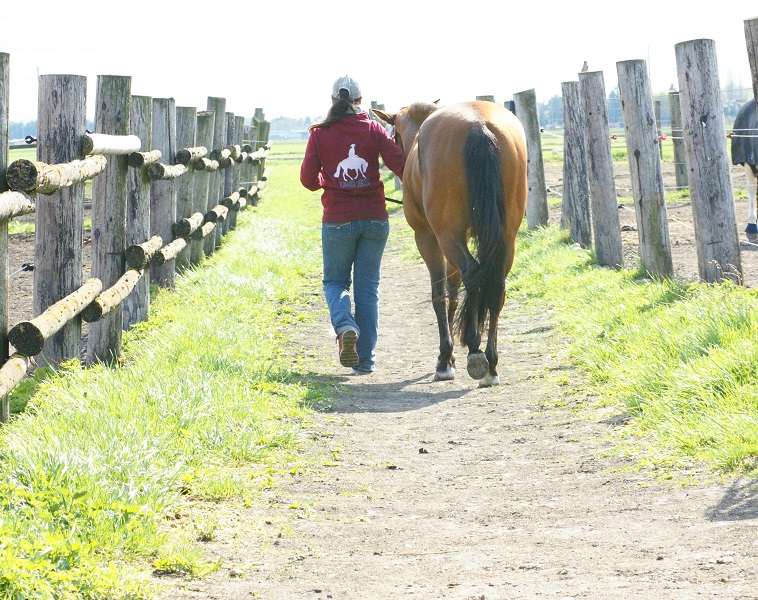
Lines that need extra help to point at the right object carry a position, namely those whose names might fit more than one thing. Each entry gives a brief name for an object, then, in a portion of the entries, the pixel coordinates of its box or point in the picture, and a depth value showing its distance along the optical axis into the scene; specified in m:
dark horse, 24.43
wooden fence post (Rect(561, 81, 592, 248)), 22.34
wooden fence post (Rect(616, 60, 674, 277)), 16.64
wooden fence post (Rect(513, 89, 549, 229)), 26.31
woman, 14.13
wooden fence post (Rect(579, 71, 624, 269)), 19.52
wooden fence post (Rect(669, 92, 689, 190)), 36.87
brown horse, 12.66
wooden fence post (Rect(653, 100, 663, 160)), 40.56
